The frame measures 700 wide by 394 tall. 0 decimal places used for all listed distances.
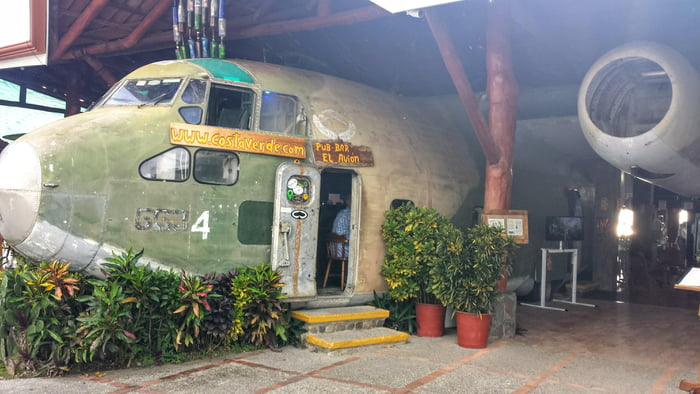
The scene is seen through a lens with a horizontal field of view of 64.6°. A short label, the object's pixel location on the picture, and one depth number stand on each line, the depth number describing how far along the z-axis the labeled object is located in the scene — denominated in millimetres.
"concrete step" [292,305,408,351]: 7344
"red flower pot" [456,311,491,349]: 7844
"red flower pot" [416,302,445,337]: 8578
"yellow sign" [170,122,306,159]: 7105
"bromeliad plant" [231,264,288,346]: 7074
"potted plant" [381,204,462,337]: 8422
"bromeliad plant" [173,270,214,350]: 6609
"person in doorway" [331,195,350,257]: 9005
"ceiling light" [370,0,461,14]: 6797
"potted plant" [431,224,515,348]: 7812
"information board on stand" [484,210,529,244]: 8523
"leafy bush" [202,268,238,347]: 6922
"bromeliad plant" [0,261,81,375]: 5934
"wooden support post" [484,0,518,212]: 8406
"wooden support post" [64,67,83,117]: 15438
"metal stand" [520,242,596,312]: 11611
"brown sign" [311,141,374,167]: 8148
